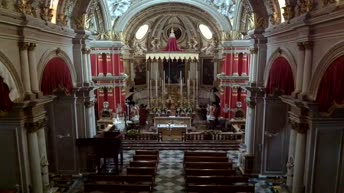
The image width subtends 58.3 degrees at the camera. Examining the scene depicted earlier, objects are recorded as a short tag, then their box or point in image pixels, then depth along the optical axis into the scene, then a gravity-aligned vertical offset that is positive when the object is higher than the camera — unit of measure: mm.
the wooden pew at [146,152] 14969 -4104
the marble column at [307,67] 9016 -7
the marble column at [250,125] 13531 -2599
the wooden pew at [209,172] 12219 -4141
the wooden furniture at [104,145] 13258 -3327
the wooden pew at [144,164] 13461 -4172
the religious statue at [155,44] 28016 +2163
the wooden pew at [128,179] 11516 -4136
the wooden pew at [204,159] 13758 -4076
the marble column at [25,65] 9047 +93
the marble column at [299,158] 9398 -2807
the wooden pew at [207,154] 14477 -4072
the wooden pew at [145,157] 14336 -4148
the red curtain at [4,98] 8148 -784
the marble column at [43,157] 10133 -2943
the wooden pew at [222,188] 10539 -4121
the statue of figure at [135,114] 24909 -3776
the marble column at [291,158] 10266 -3055
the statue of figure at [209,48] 26516 +1665
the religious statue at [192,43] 27842 +2201
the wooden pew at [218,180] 11344 -4127
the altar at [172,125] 20328 -3832
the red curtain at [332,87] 7617 -514
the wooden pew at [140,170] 12547 -4167
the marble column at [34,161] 9438 -2884
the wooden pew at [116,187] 10711 -4157
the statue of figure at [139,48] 27141 +1765
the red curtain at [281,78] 10588 -385
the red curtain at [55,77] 10754 -307
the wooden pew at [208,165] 13055 -4139
